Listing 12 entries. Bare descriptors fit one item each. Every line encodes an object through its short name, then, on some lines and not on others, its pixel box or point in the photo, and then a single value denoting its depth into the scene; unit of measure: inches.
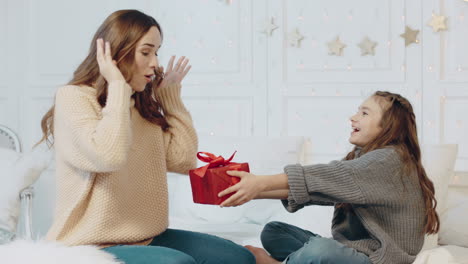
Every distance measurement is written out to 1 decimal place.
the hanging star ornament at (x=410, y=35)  122.6
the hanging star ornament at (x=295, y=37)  129.0
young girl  71.3
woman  69.2
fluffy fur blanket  64.3
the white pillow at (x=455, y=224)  99.2
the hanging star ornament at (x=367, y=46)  125.2
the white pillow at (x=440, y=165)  102.4
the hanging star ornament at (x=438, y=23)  120.7
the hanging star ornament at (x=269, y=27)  130.2
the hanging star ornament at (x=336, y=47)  126.9
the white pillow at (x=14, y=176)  106.4
